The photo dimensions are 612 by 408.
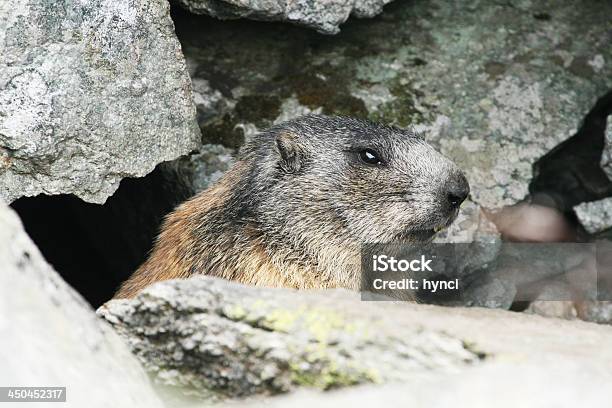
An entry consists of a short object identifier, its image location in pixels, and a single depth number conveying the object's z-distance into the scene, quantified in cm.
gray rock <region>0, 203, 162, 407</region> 785
